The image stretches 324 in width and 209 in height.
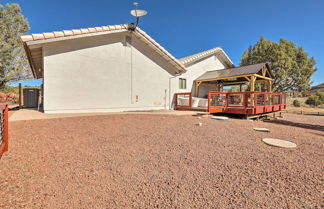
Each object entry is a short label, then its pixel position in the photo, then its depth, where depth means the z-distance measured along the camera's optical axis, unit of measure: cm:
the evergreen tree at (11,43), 1878
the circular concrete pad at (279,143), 371
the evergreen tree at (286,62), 1825
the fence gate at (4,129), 275
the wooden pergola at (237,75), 1071
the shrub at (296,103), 2064
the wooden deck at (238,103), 870
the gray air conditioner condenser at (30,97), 970
